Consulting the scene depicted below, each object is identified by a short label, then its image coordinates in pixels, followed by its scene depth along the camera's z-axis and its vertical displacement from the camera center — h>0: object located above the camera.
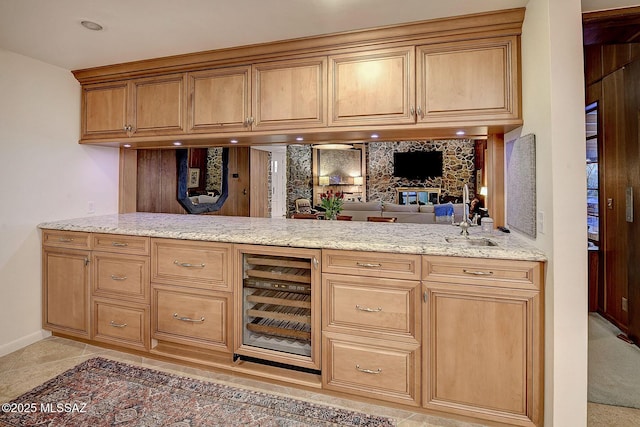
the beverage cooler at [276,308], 2.07 -0.61
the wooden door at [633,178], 2.50 +0.27
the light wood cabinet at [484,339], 1.65 -0.63
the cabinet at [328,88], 2.00 +0.88
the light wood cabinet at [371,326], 1.81 -0.62
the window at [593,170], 3.15 +0.42
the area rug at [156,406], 1.79 -1.08
